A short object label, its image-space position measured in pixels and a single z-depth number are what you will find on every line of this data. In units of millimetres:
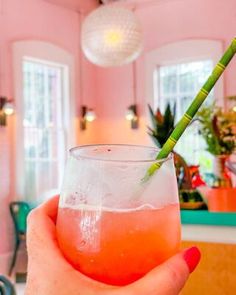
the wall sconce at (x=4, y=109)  4259
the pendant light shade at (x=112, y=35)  3631
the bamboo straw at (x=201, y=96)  416
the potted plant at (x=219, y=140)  1811
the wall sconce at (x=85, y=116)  5351
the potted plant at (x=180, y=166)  1823
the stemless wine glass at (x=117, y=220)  432
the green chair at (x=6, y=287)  1135
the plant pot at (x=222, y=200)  1705
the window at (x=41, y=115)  4489
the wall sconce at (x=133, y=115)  5270
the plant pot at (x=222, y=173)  1831
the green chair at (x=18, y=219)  4276
